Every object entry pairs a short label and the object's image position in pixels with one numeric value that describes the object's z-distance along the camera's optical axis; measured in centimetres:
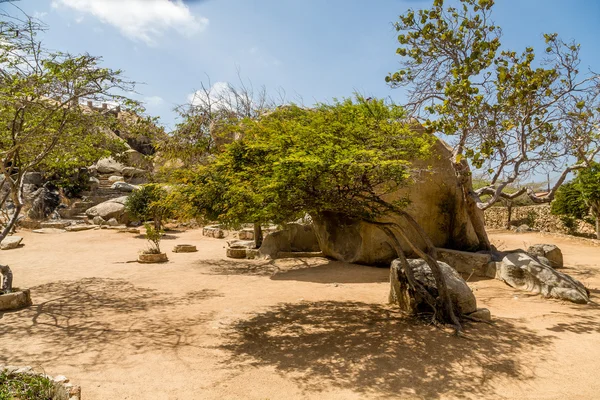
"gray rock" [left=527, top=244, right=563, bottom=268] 1352
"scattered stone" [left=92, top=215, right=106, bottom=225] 2328
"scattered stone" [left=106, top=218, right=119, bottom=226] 2339
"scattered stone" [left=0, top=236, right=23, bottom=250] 1627
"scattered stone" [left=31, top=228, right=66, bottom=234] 2094
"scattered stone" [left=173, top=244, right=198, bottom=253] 1673
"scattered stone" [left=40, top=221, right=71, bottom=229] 2217
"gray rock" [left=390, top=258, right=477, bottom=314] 734
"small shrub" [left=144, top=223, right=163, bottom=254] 1429
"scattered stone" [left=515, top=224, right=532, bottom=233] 2413
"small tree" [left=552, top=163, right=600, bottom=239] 2042
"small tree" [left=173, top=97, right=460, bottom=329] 575
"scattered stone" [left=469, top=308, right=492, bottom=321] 720
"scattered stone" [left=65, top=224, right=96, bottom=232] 2166
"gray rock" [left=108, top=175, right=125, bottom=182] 3416
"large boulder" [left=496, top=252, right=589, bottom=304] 878
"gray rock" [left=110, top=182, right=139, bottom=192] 3031
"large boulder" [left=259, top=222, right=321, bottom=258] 1508
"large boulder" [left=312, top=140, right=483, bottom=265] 1277
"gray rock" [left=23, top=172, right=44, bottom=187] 2777
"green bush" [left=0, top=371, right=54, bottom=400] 382
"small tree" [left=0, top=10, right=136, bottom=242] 706
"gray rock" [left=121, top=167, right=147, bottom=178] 3424
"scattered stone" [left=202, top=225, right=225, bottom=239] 2167
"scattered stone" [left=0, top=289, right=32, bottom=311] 765
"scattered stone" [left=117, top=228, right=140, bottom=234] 2142
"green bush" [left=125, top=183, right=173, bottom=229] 2236
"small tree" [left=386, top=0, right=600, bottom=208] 749
